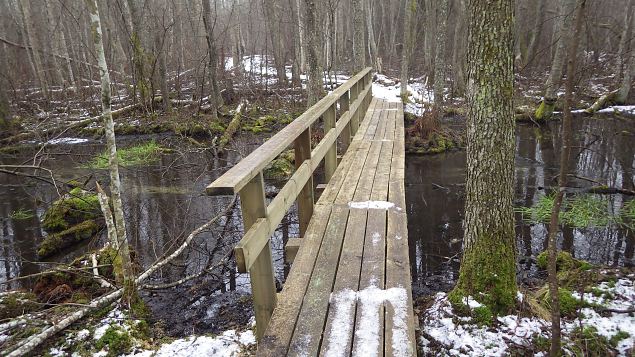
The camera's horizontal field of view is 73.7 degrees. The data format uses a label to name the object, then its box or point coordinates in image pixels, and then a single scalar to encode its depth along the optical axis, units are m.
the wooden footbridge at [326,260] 2.69
